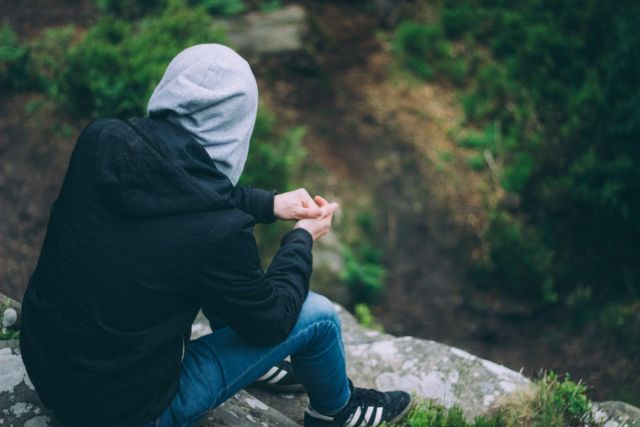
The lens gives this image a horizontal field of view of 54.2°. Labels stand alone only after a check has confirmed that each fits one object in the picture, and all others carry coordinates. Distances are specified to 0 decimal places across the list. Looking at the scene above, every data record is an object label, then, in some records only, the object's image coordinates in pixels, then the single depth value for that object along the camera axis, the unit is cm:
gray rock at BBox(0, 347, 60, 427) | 275
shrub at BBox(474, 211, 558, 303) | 593
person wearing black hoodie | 222
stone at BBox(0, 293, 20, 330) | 337
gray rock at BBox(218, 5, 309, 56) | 740
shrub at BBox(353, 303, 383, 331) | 537
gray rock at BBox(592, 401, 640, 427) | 346
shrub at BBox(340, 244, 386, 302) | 592
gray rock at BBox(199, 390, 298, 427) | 307
